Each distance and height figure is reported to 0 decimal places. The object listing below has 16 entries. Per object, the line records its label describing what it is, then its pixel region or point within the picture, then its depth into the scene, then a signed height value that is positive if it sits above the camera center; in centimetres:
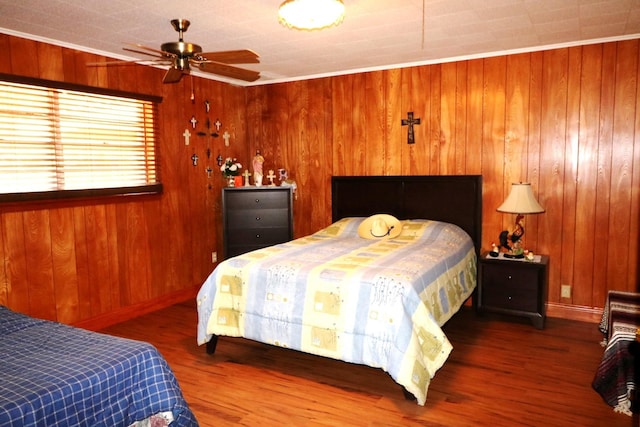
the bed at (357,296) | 268 -77
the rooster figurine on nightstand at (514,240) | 398 -57
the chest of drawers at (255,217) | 482 -42
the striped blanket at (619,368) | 252 -108
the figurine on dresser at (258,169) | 509 +9
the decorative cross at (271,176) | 516 +1
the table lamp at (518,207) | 382 -26
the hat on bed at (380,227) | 418 -47
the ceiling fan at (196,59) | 262 +69
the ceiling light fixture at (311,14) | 246 +88
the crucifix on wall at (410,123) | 457 +51
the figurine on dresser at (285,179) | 519 -3
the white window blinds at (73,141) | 335 +30
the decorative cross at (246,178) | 504 -1
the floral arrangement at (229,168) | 501 +10
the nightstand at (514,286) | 378 -93
